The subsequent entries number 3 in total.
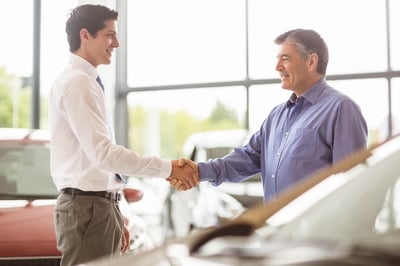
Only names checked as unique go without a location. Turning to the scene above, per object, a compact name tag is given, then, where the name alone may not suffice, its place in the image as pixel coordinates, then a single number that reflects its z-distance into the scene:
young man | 3.07
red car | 3.73
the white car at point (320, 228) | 1.60
